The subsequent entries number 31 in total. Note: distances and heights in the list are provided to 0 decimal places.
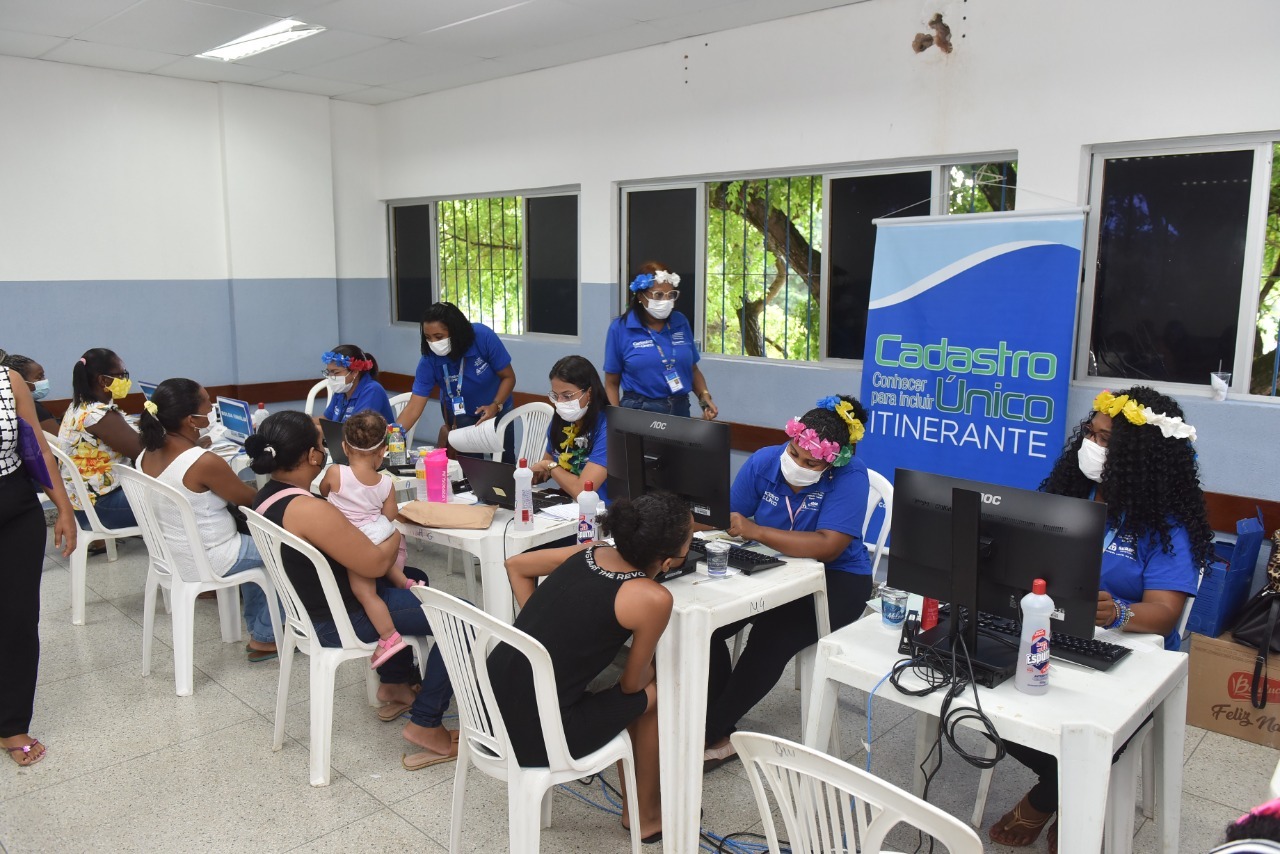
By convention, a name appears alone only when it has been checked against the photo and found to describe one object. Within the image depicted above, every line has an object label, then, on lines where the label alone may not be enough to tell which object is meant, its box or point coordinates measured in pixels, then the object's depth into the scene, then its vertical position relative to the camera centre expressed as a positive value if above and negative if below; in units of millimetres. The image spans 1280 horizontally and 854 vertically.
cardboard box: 3105 -1343
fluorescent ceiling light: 5273 +1561
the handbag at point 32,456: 2805 -497
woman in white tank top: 3439 -677
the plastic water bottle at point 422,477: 3710 -732
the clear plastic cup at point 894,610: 2428 -815
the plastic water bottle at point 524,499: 3279 -716
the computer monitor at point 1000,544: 2051 -566
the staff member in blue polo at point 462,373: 4785 -397
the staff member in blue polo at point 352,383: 4441 -421
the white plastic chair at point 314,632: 2783 -1062
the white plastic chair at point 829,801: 1378 -805
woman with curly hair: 2438 -604
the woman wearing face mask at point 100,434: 4273 -653
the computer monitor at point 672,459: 2801 -504
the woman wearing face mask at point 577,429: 3602 -528
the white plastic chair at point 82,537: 4125 -1102
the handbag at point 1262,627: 3078 -1101
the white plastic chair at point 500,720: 2115 -1022
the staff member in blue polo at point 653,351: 4465 -248
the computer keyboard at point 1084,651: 2160 -836
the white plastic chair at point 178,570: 3375 -1040
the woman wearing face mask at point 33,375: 4711 -420
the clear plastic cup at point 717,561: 2740 -778
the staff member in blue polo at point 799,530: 2865 -729
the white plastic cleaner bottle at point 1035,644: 2008 -746
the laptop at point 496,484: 3412 -699
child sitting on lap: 3137 -634
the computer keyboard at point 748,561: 2778 -799
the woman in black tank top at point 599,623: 2188 -778
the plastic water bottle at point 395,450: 4207 -700
